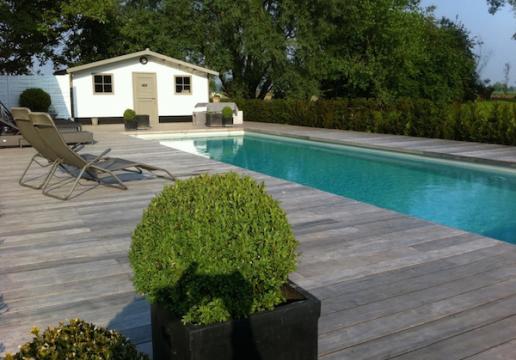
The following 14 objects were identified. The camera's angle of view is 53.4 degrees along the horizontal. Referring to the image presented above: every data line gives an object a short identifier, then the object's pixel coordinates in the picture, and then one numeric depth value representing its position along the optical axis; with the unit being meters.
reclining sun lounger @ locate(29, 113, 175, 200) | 6.05
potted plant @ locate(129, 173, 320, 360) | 1.86
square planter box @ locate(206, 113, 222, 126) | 19.53
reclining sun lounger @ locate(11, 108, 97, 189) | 6.39
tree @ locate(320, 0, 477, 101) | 23.53
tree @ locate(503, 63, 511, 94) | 47.97
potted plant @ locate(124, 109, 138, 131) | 17.67
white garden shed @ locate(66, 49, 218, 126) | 20.80
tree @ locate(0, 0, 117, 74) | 20.22
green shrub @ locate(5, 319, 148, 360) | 1.67
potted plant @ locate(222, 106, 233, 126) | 19.50
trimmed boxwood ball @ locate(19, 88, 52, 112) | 18.98
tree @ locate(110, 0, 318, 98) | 23.45
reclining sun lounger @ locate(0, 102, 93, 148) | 11.28
